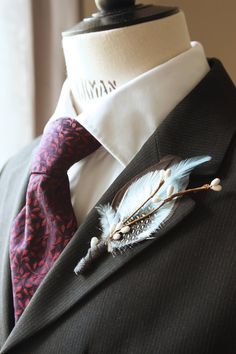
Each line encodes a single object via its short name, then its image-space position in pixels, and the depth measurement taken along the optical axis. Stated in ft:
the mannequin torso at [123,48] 2.03
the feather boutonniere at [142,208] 1.76
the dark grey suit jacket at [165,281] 1.58
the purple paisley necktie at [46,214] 1.98
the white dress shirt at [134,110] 2.03
